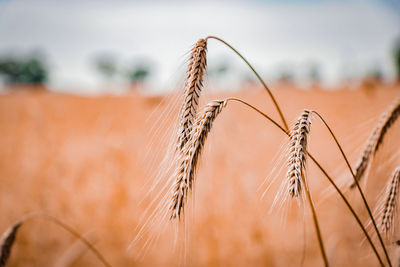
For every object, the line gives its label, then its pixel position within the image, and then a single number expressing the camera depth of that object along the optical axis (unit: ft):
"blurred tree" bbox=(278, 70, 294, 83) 145.32
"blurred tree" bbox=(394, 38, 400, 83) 84.05
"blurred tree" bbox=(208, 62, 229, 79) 132.67
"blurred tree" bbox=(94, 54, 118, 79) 149.07
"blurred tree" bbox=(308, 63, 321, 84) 139.33
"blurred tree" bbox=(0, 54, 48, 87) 126.41
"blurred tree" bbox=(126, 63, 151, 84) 150.20
